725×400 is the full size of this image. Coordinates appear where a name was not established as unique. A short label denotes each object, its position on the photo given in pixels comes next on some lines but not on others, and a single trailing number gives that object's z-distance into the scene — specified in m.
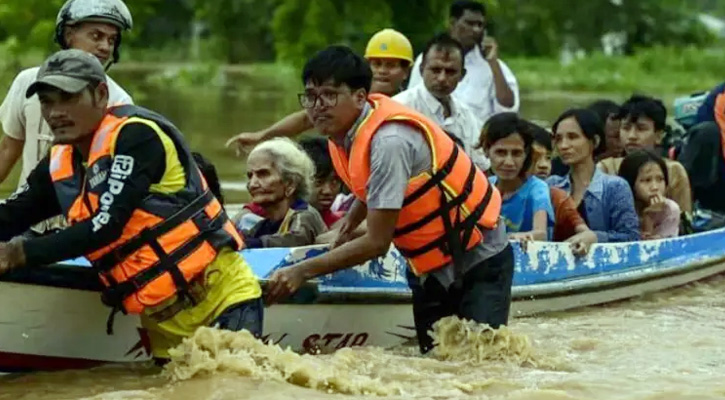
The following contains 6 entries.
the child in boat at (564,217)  16.19
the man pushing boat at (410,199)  11.34
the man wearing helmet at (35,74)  12.66
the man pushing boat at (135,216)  10.41
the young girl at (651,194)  17.87
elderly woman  13.76
